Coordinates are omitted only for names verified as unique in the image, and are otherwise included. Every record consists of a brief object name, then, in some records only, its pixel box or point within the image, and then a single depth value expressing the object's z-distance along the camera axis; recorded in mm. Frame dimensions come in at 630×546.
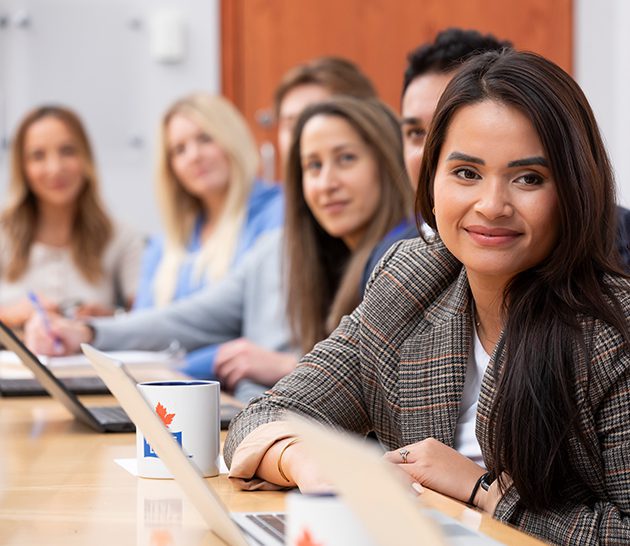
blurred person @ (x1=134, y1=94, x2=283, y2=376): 3409
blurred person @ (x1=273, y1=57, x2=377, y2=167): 3224
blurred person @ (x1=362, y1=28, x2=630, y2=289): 2167
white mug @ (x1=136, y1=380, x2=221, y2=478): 1449
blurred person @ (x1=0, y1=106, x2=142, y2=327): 3977
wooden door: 4586
